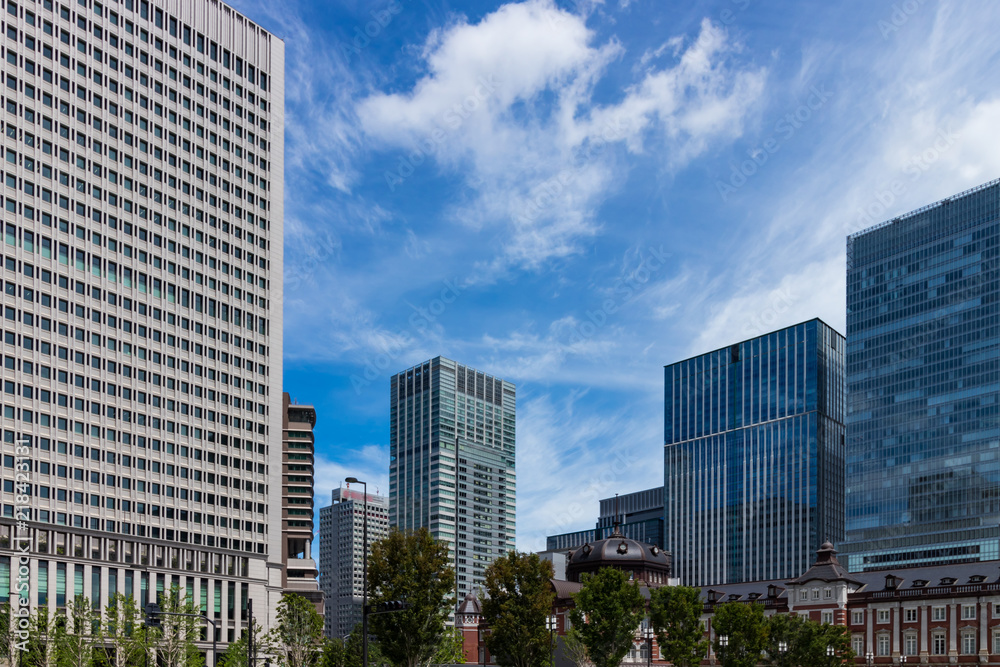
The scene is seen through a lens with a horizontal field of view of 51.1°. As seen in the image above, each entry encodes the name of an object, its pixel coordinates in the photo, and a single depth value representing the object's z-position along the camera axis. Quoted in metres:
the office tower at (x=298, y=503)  161.38
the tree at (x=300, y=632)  96.00
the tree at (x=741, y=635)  102.25
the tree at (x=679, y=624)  102.62
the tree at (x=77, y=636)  84.75
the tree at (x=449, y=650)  77.87
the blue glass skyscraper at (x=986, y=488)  196.62
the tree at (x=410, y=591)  67.19
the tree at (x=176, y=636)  93.31
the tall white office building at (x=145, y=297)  108.06
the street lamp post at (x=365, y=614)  52.14
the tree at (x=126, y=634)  90.50
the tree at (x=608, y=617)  89.38
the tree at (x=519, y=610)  78.31
